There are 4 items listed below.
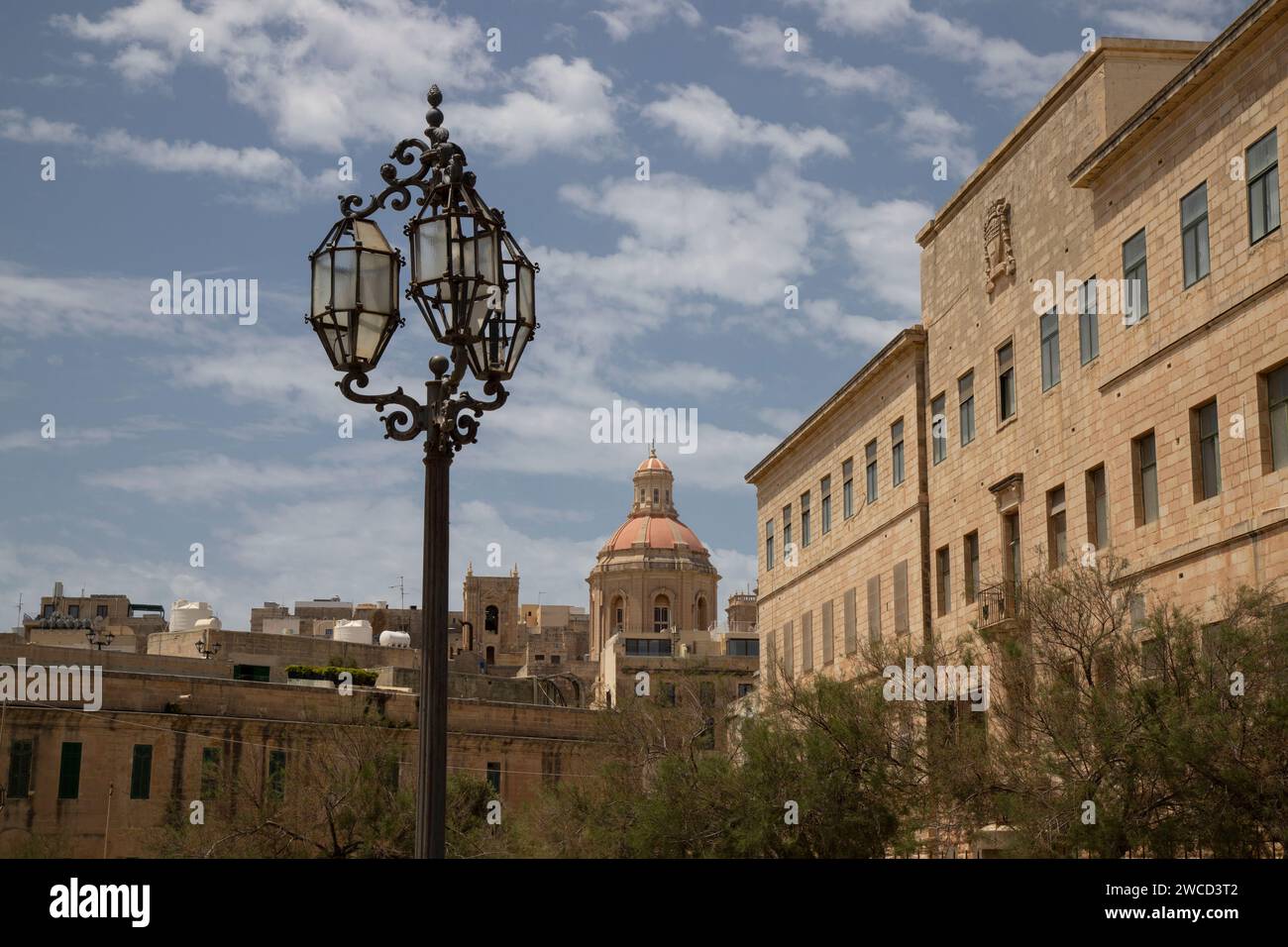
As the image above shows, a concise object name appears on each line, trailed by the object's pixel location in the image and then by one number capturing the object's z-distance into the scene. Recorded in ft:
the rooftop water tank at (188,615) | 234.99
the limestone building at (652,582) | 413.39
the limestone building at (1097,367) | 72.49
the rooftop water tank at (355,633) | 240.94
